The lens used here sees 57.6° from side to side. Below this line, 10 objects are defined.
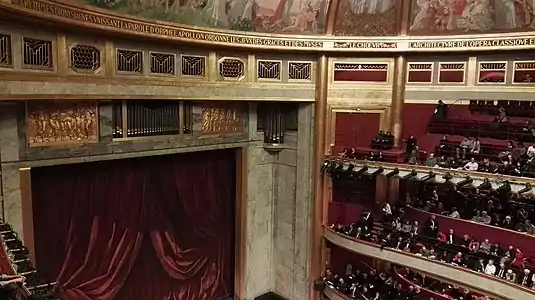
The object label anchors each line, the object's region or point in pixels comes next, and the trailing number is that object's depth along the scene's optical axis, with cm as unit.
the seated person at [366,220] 1235
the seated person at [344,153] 1240
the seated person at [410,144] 1196
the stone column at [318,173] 1251
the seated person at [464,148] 1121
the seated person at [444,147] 1160
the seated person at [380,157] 1182
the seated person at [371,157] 1195
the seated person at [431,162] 1109
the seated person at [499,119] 1123
